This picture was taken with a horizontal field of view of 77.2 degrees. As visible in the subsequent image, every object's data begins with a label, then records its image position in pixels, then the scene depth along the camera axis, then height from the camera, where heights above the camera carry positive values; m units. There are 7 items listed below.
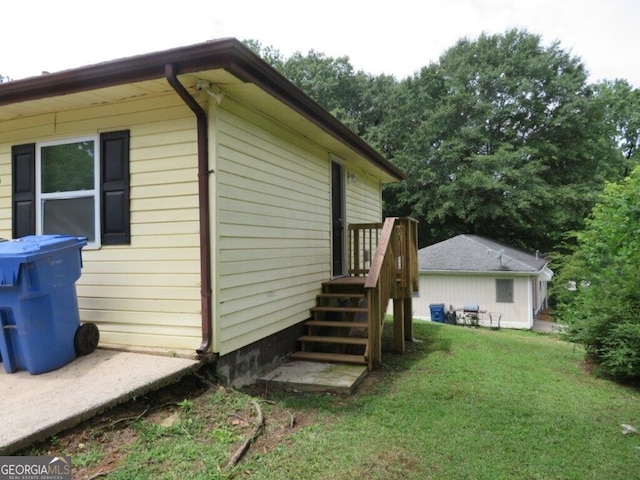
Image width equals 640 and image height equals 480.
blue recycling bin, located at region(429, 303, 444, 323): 16.52 -3.06
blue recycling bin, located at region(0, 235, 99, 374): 3.13 -0.49
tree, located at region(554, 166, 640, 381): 5.37 -0.89
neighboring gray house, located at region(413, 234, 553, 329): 16.25 -1.78
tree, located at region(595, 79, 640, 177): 25.42 +7.77
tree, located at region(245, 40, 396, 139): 25.95 +10.11
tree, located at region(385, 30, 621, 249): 20.61 +5.34
